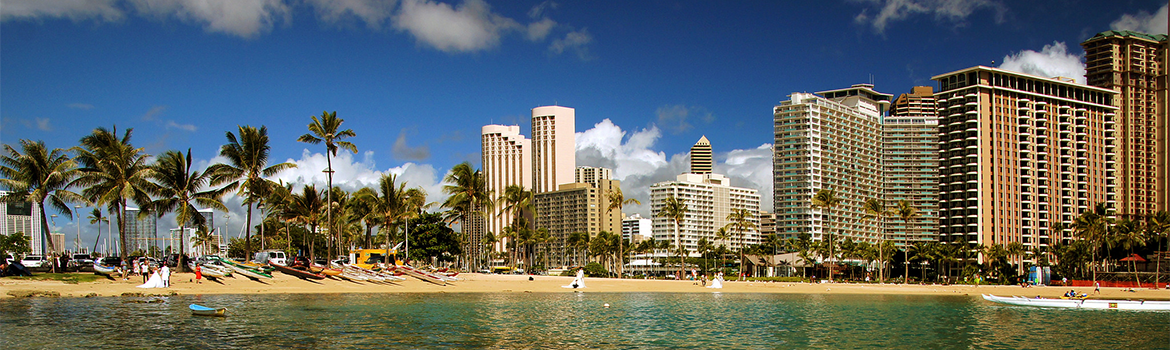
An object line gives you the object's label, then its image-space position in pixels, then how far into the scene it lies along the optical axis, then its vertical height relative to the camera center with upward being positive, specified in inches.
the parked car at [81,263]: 2425.7 -198.0
